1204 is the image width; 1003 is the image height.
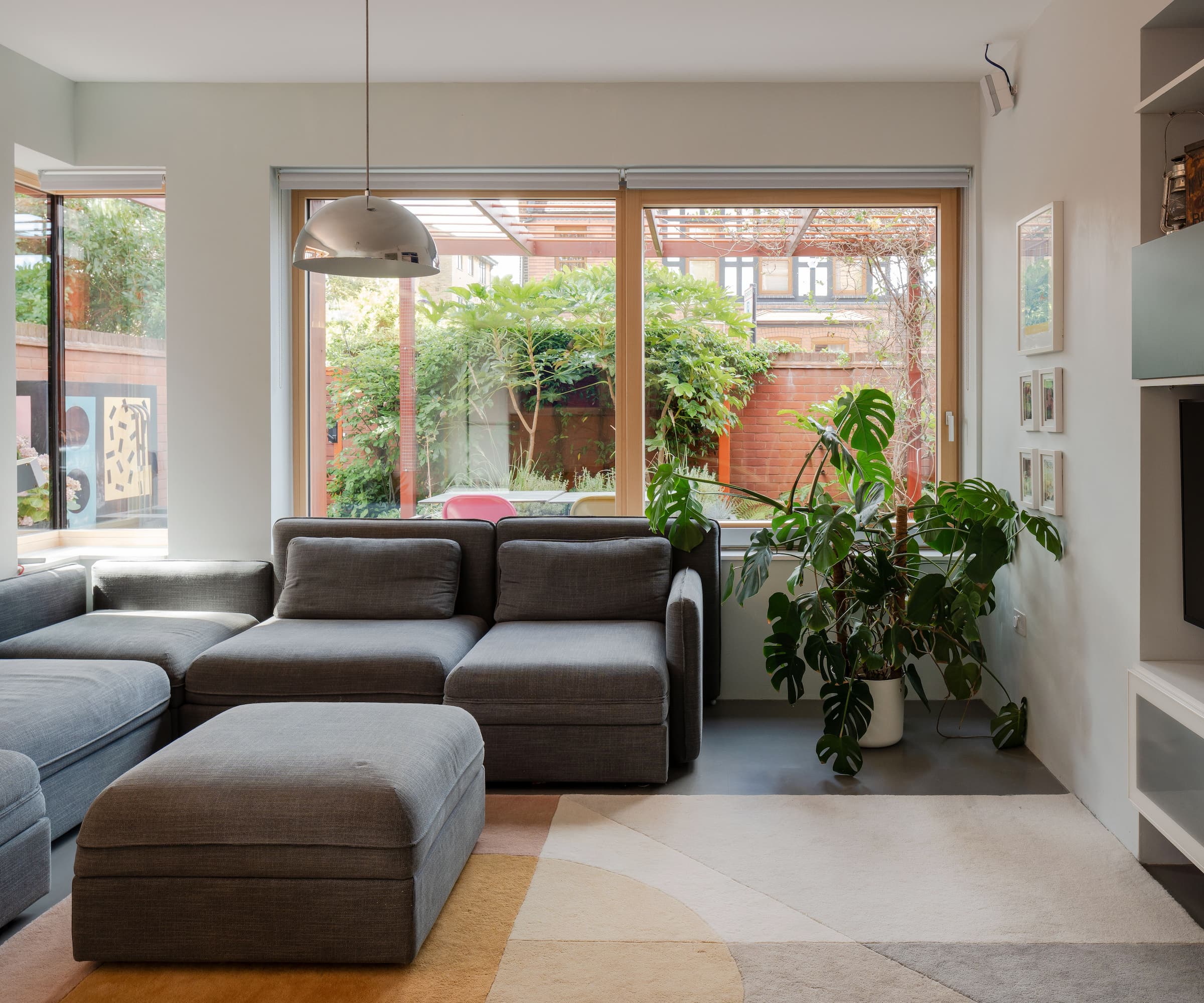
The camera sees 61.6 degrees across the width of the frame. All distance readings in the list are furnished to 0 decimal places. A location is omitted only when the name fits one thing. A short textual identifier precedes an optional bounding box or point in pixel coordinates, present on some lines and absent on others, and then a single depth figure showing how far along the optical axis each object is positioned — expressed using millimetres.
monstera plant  3453
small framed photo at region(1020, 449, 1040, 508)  3539
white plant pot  3668
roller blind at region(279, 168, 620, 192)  4383
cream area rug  2123
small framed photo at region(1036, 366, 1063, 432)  3295
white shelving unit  2270
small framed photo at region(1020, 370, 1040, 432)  3533
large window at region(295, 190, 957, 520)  4465
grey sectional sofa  3248
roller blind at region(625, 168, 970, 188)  4324
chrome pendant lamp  2730
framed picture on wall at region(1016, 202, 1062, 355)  3309
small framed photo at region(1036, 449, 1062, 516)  3311
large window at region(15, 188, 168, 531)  4539
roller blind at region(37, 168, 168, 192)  4391
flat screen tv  2492
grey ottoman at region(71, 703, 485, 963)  2178
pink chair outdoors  4551
